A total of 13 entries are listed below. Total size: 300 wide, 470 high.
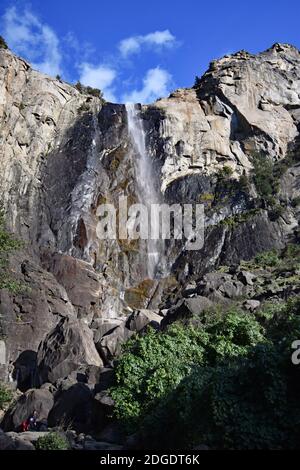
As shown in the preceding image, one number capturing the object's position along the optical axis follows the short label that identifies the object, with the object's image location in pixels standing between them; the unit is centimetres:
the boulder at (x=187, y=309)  2484
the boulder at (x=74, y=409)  1781
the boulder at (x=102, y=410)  1684
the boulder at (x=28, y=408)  1966
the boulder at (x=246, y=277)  2948
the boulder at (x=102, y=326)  2811
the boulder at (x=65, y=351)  2345
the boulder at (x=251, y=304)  2451
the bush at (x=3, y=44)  5382
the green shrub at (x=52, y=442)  1248
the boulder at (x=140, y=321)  2673
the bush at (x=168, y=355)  1606
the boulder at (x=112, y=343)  2505
